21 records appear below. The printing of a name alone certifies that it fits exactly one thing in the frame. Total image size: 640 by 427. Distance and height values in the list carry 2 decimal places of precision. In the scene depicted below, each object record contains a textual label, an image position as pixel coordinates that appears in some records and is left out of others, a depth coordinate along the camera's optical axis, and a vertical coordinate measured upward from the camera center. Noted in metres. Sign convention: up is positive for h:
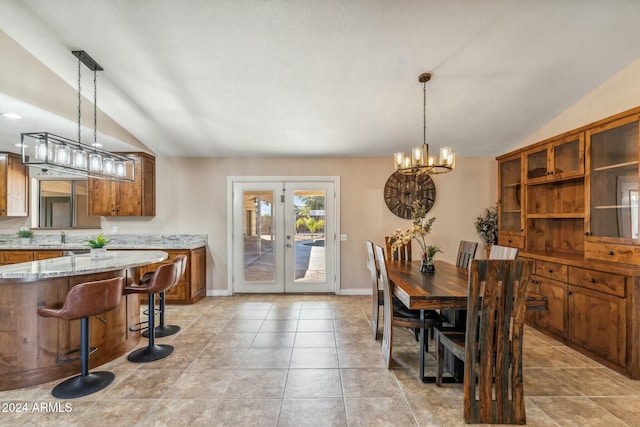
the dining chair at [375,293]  3.19 -0.91
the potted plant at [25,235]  4.93 -0.38
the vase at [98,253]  3.05 -0.42
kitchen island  2.33 -0.94
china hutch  2.54 -0.26
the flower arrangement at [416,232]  3.16 -0.20
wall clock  4.94 +0.38
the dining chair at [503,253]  2.63 -0.37
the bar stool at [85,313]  2.19 -0.77
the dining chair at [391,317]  2.56 -0.94
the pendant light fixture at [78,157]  2.36 +0.52
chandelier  2.83 +0.54
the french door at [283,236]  5.04 -0.39
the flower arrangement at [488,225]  4.71 -0.18
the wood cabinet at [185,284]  4.44 -1.09
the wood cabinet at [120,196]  4.64 +0.28
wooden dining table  2.12 -0.61
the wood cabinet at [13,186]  4.73 +0.45
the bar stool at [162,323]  3.26 -1.31
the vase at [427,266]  3.09 -0.56
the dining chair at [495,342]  1.83 -0.83
